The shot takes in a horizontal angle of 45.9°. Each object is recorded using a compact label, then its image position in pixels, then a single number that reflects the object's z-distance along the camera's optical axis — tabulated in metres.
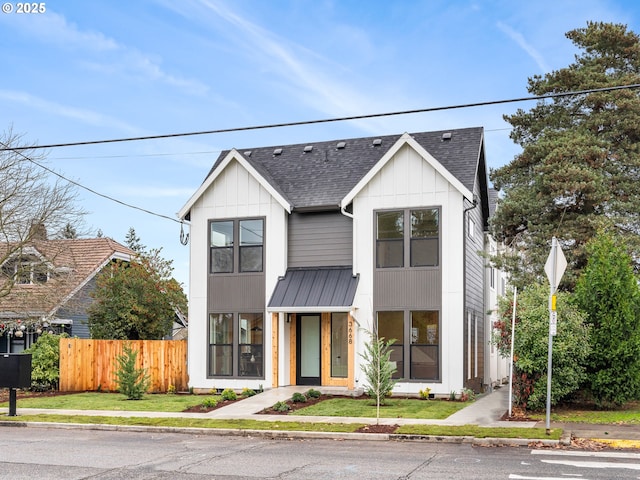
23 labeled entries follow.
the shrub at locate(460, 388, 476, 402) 21.00
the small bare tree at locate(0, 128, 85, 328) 27.62
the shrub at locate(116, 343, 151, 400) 21.84
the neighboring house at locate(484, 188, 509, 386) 27.80
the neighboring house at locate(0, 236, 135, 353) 28.42
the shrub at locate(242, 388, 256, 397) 21.73
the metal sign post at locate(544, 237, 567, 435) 13.72
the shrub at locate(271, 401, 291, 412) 18.55
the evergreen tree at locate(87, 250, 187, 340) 28.92
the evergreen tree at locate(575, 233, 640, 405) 17.20
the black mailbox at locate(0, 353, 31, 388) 18.42
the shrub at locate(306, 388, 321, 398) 20.86
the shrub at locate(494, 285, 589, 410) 16.73
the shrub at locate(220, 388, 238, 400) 21.00
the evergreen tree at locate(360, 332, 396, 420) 17.50
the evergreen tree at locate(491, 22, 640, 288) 22.66
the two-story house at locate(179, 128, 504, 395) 21.89
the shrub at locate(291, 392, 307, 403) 20.23
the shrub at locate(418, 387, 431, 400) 21.38
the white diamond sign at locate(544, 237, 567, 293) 13.78
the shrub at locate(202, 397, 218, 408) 19.44
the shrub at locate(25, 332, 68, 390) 25.81
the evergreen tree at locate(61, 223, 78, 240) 30.03
